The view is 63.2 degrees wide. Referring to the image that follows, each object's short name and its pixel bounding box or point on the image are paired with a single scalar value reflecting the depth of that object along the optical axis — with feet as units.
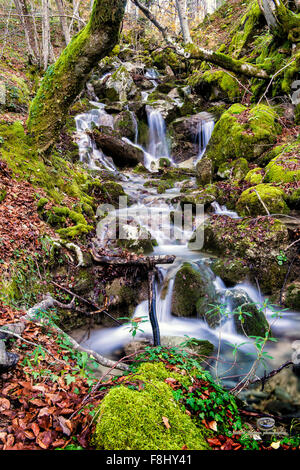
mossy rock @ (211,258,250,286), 18.86
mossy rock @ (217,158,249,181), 28.71
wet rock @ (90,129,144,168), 41.73
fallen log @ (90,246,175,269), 14.03
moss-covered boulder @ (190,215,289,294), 18.60
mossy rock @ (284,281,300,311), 17.42
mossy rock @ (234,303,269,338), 14.89
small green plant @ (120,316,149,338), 8.62
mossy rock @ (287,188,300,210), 21.45
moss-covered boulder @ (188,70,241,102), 45.52
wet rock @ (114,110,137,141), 48.16
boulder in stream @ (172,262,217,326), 17.29
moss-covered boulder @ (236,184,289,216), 21.29
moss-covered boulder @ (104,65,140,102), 56.95
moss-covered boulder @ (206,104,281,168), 29.71
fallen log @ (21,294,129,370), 9.05
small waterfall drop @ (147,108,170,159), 49.80
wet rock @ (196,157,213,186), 33.19
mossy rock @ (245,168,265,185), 25.76
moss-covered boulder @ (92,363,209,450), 5.00
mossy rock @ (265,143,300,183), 23.16
